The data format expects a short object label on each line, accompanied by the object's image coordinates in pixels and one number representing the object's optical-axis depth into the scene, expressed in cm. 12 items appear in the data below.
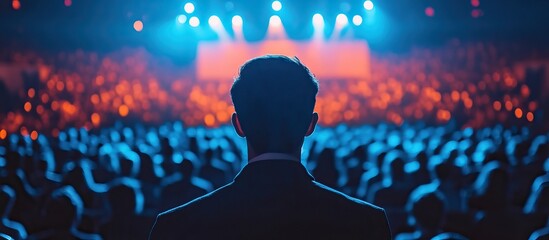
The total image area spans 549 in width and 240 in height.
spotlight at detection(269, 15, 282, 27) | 2856
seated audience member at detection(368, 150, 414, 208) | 784
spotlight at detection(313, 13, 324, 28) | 2821
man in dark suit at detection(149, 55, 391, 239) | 199
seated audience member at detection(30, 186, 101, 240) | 545
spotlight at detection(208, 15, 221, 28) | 2863
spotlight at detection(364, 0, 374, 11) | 2269
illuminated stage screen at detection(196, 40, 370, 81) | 2902
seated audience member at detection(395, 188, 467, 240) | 602
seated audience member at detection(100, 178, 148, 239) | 715
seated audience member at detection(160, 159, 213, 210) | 779
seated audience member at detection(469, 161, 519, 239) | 673
